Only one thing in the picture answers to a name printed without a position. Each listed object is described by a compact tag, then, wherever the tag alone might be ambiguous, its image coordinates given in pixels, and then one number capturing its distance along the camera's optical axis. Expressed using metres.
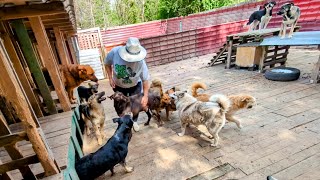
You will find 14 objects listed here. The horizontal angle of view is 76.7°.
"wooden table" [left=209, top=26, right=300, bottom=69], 7.72
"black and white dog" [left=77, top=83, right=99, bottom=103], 4.41
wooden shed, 1.50
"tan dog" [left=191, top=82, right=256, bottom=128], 3.61
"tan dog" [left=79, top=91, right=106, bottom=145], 3.63
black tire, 5.91
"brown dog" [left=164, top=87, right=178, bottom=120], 4.30
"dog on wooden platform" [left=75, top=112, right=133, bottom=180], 2.63
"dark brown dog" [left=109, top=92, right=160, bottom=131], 3.65
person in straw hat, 3.40
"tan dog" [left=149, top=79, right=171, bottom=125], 4.23
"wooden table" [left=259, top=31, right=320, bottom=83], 5.29
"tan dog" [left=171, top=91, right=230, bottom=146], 3.20
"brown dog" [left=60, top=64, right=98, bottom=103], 4.48
